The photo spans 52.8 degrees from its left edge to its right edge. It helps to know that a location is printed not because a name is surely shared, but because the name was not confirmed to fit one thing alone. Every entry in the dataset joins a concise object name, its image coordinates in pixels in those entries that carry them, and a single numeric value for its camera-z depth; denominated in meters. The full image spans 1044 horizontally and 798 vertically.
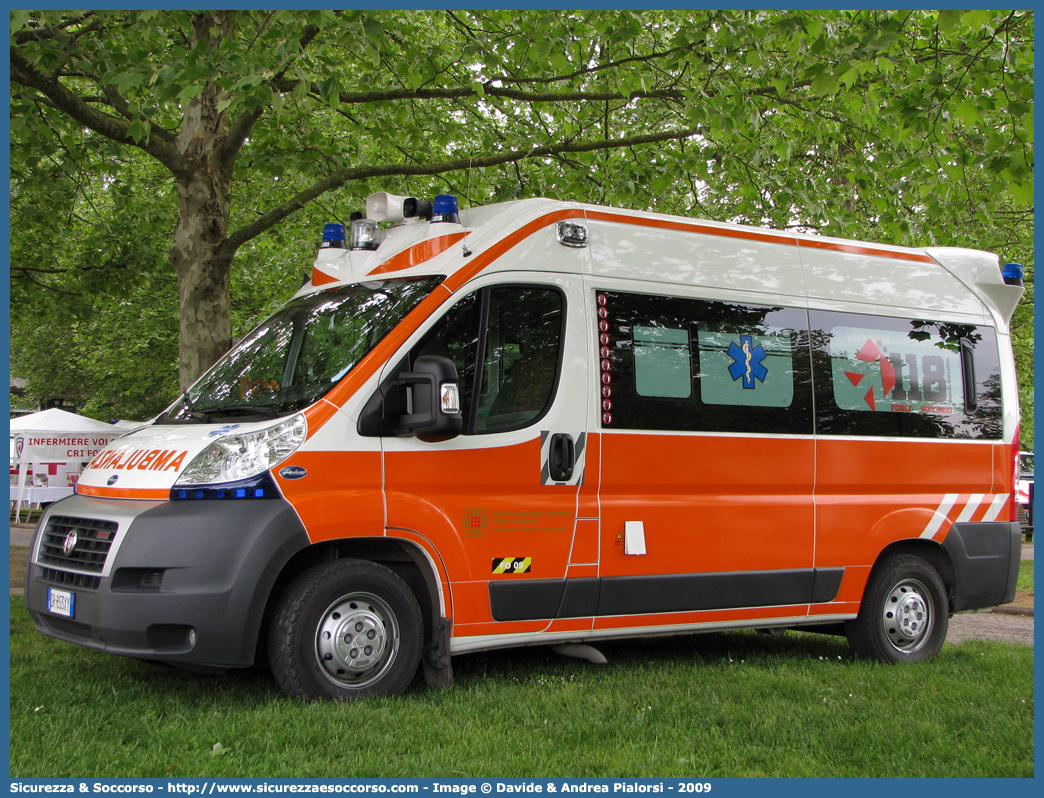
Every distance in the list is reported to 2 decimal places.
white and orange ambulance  5.36
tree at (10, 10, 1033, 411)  8.17
